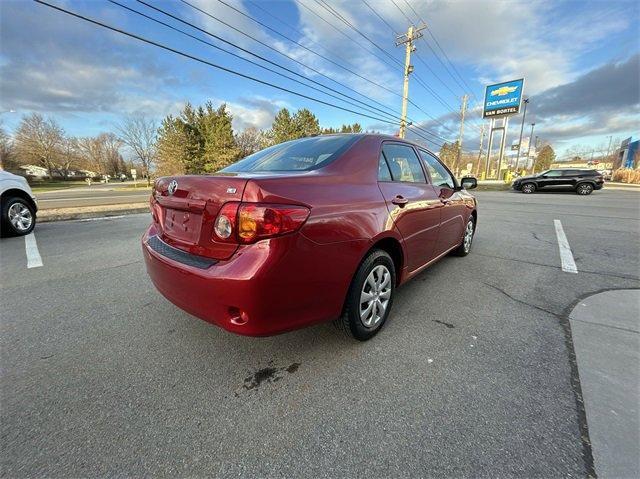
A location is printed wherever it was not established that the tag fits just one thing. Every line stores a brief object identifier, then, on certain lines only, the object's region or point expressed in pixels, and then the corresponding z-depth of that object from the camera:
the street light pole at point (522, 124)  39.27
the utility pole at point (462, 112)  38.41
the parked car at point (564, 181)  18.16
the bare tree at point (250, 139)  52.93
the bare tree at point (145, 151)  50.84
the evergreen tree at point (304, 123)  45.72
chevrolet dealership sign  35.38
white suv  6.04
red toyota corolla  1.77
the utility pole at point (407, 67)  22.14
